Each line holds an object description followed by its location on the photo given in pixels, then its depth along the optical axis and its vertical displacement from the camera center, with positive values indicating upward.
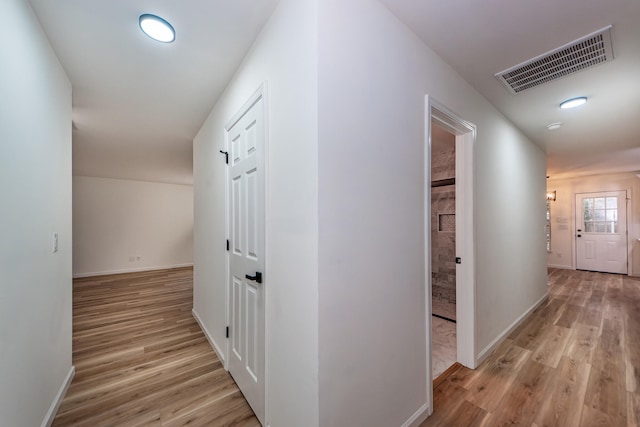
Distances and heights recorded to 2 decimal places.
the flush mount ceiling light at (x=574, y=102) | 2.28 +1.09
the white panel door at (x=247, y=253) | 1.56 -0.29
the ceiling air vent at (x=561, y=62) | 1.60 +1.14
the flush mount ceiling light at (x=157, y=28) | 1.44 +1.17
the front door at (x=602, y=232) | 5.61 -0.46
